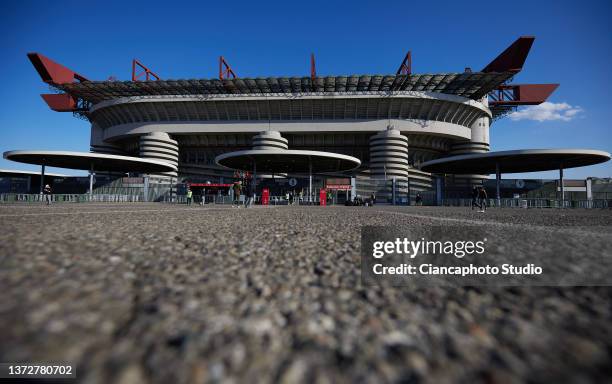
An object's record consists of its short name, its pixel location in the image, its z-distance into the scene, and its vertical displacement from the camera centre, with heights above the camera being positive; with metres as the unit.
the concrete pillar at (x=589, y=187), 33.19 +1.75
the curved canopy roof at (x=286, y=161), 28.02 +4.53
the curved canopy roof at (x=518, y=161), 27.95 +4.67
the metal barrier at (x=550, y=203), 27.66 -0.27
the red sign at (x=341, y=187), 30.41 +1.39
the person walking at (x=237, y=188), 17.47 +0.69
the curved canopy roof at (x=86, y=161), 30.05 +4.56
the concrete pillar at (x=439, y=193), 33.72 +0.86
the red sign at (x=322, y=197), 27.86 +0.23
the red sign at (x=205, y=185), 29.92 +1.51
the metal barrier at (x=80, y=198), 29.00 +0.01
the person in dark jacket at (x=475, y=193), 16.08 +0.42
